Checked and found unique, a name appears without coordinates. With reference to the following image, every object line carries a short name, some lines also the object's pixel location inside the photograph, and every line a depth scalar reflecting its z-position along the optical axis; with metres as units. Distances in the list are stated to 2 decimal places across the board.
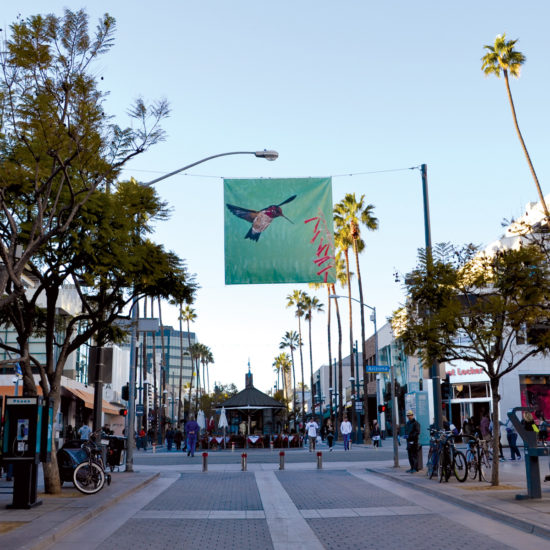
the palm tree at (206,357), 128.12
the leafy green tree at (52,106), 11.77
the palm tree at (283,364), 145.00
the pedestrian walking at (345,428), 38.56
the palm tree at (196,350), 121.78
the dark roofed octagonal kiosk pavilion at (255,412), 48.75
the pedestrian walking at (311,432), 40.66
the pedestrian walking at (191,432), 35.94
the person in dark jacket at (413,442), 21.22
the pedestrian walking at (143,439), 48.25
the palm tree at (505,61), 36.62
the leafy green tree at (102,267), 15.24
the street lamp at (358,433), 55.28
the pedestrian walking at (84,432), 29.56
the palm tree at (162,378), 70.19
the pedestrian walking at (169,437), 46.28
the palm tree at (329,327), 65.19
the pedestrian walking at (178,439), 46.62
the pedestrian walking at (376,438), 47.75
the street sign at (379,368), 26.59
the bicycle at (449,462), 17.91
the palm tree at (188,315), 93.19
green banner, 17.50
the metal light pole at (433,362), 20.63
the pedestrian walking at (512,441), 27.36
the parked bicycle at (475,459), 17.88
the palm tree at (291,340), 120.44
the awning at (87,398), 49.31
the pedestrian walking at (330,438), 40.66
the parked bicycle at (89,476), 15.90
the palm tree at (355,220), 51.94
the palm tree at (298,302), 89.71
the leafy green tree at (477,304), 16.20
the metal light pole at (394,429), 24.38
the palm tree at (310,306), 89.31
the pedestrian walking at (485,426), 27.72
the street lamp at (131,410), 24.19
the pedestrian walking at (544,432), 18.19
